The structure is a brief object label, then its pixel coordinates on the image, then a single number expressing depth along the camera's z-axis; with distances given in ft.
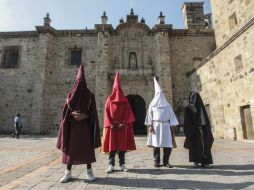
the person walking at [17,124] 43.39
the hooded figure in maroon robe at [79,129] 12.71
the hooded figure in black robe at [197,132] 16.83
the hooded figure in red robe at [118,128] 15.47
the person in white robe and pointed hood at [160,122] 16.80
